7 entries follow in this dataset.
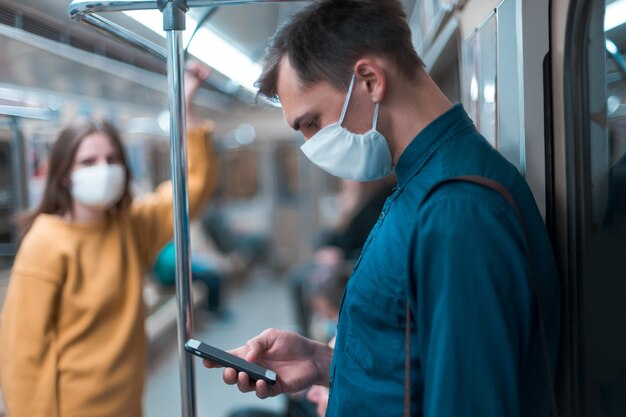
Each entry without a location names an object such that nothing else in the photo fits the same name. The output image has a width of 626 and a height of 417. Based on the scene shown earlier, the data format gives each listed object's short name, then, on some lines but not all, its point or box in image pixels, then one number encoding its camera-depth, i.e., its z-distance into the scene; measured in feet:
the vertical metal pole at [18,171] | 11.51
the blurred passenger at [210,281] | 22.74
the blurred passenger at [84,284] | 5.96
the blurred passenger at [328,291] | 10.14
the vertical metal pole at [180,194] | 3.75
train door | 3.59
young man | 2.54
